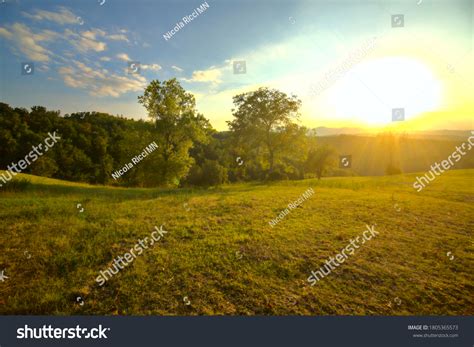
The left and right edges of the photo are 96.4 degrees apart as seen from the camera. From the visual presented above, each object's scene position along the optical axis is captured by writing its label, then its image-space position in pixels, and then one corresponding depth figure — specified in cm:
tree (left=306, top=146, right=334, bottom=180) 5138
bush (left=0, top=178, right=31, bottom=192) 1571
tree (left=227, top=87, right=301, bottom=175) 3522
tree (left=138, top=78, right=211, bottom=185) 2866
